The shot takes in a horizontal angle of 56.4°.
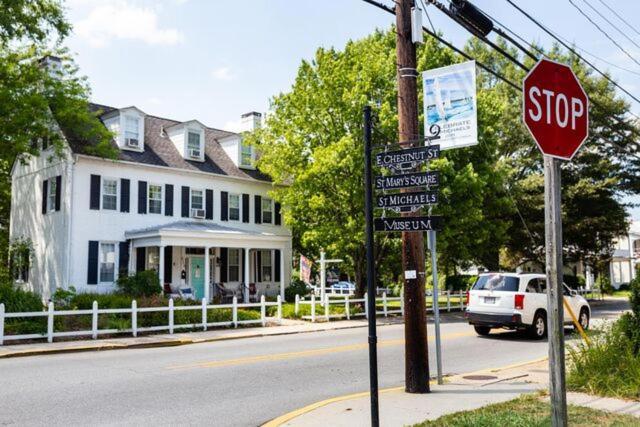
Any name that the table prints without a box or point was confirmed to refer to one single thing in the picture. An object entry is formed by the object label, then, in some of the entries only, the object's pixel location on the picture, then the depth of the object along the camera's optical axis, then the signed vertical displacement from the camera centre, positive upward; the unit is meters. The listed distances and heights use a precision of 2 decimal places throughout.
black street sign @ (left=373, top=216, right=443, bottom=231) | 7.40 +0.63
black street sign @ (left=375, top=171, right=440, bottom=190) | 7.58 +1.18
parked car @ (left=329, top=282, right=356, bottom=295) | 44.01 -0.93
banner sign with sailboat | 9.52 +2.71
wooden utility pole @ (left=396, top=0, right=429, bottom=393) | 8.98 +0.26
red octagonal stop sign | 4.63 +1.27
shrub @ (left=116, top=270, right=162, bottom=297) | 24.25 -0.30
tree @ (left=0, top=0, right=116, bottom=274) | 23.16 +7.54
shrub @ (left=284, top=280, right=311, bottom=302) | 31.98 -0.90
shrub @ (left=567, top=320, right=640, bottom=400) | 8.37 -1.45
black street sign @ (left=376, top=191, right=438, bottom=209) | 7.44 +0.91
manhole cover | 10.24 -1.85
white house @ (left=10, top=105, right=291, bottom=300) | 25.75 +3.07
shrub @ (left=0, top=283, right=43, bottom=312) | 17.45 -0.64
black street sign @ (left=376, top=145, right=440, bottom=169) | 7.70 +1.50
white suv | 16.58 -0.90
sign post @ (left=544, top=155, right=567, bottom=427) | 4.67 -0.17
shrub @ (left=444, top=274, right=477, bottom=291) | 39.25 -0.76
